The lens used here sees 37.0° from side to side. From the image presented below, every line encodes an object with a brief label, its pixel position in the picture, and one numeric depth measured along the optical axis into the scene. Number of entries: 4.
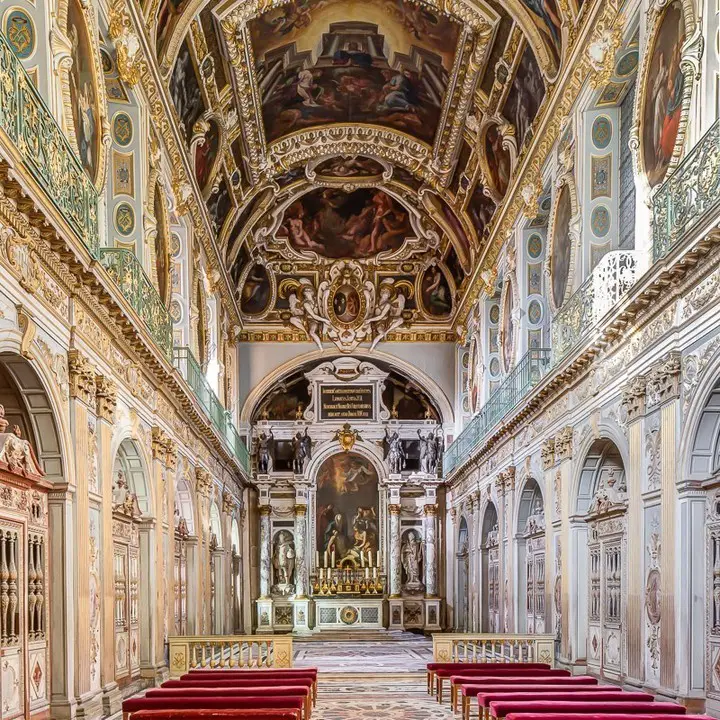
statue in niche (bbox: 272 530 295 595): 34.81
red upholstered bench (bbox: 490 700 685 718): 10.09
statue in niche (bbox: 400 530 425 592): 35.00
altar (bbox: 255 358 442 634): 34.44
